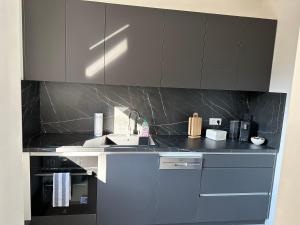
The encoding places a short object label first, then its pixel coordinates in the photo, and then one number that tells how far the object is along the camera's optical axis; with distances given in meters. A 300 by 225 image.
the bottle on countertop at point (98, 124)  2.59
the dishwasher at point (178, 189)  2.30
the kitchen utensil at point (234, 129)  2.82
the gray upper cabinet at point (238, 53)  2.43
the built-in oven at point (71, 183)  2.16
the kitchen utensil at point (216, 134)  2.71
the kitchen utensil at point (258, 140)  2.58
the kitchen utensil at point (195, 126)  2.76
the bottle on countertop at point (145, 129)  2.60
